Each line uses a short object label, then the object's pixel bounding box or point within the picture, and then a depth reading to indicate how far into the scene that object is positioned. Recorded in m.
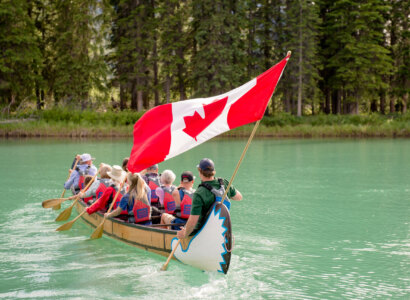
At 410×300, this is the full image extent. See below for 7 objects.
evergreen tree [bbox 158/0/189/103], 46.12
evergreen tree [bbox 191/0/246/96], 43.88
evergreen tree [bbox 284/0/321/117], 45.06
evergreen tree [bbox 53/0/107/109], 45.97
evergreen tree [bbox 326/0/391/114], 45.22
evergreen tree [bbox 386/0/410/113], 47.47
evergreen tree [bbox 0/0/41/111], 45.03
